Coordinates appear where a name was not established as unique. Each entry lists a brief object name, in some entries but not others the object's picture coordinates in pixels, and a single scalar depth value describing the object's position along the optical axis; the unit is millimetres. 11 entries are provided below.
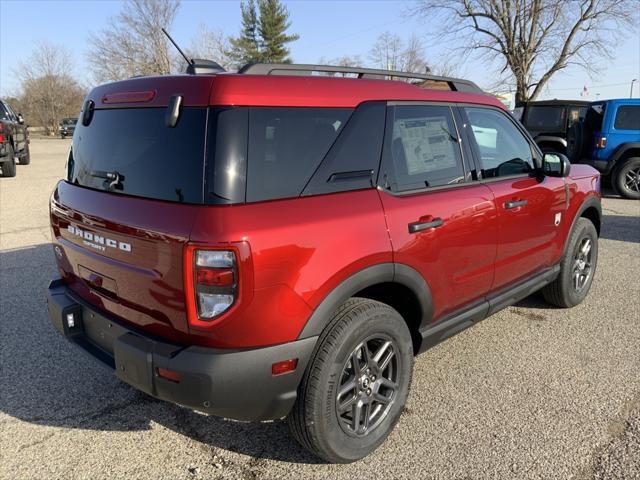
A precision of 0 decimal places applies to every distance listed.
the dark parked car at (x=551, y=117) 11891
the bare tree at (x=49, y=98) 51750
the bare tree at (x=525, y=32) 22797
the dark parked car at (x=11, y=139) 12070
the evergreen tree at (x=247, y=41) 40906
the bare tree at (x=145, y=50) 33375
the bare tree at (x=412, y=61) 40469
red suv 2002
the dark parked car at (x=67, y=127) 41719
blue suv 9992
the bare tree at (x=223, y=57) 36259
